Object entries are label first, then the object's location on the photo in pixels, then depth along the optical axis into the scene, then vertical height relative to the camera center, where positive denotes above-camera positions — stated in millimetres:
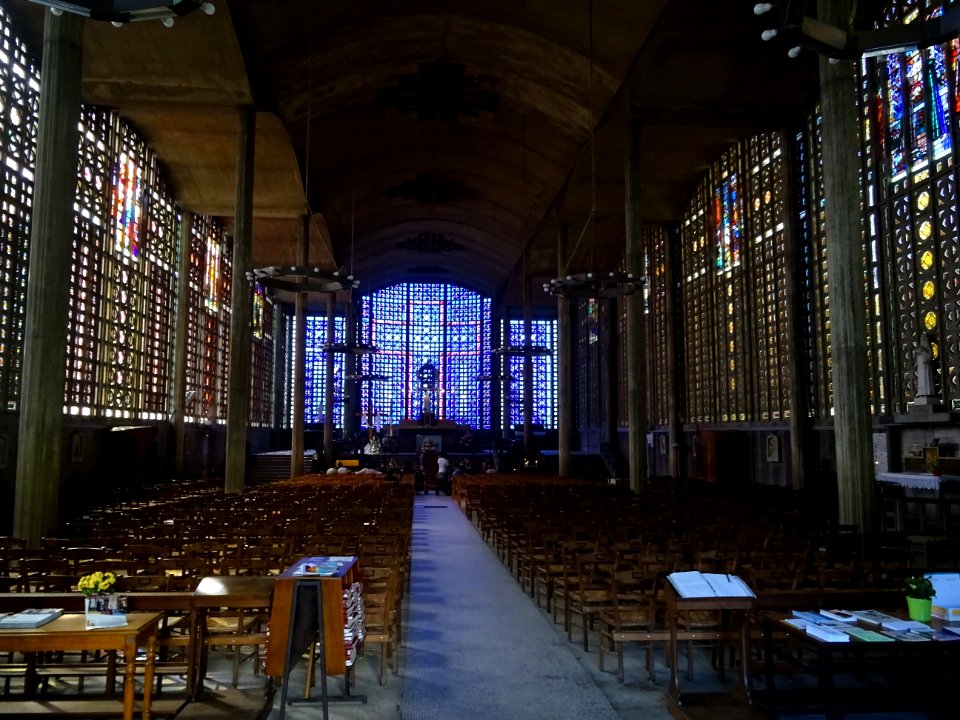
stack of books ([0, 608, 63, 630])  4117 -1106
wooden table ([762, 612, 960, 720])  3969 -1636
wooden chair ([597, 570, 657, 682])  5926 -1601
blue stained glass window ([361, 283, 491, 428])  49469 +1706
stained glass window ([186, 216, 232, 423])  27312 +3952
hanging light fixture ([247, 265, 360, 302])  16297 +3453
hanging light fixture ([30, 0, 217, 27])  6383 +3599
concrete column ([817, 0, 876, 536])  11391 +2067
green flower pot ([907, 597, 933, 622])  4352 -1079
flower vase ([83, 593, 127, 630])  4281 -1087
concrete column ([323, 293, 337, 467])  34406 +867
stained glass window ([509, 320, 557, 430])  47312 +2963
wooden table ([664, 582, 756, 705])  4762 -1315
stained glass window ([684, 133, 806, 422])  20734 +4206
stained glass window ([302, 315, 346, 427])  48188 +2894
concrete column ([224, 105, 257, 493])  19078 +3000
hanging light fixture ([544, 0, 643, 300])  16094 +3245
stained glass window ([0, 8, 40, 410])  14805 +4875
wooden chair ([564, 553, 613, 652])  6758 -1594
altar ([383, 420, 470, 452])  38875 -508
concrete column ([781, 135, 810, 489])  18886 +1991
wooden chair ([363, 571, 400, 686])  5758 -1591
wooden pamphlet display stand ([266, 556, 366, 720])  4574 -1225
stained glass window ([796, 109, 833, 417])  18469 +3996
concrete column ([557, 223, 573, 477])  29688 +2159
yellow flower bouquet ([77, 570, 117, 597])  4344 -933
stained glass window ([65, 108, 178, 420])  18578 +4138
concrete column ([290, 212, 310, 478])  27516 +2357
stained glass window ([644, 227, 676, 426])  28688 +3974
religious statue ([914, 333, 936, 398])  13383 +980
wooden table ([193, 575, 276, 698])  4746 -1099
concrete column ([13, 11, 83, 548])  10695 +2024
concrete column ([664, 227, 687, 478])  27250 +2087
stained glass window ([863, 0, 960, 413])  13711 +4135
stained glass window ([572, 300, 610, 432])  36125 +2957
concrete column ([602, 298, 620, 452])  34188 +2357
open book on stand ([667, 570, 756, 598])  4859 -1065
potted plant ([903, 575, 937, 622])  4359 -1021
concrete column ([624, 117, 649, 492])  20047 +2628
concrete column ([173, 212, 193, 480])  25094 +2660
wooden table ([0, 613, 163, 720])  4021 -1178
